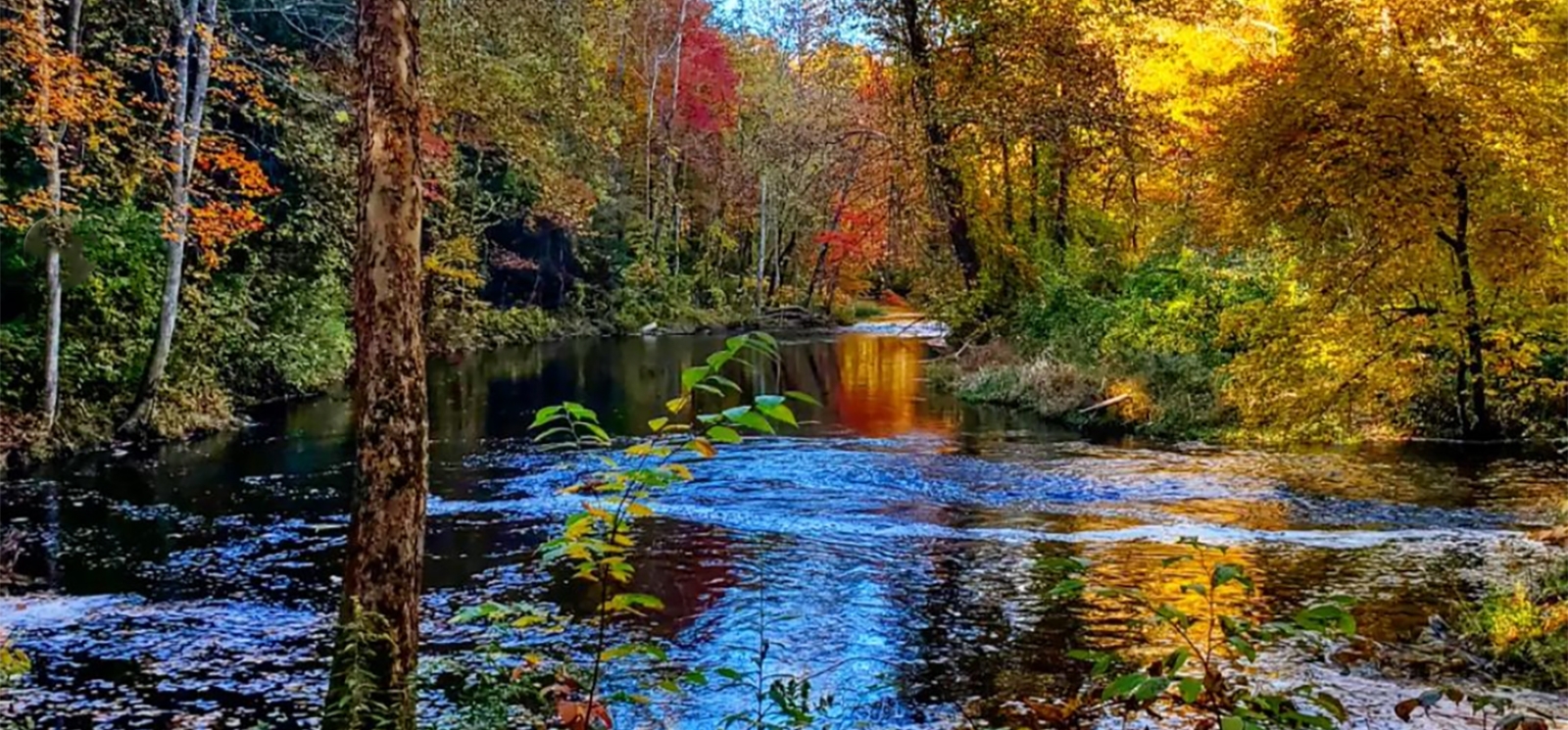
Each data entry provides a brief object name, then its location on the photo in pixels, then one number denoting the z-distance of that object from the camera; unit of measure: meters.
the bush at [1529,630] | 5.91
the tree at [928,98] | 20.62
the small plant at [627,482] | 2.95
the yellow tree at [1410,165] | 9.26
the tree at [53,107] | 11.50
